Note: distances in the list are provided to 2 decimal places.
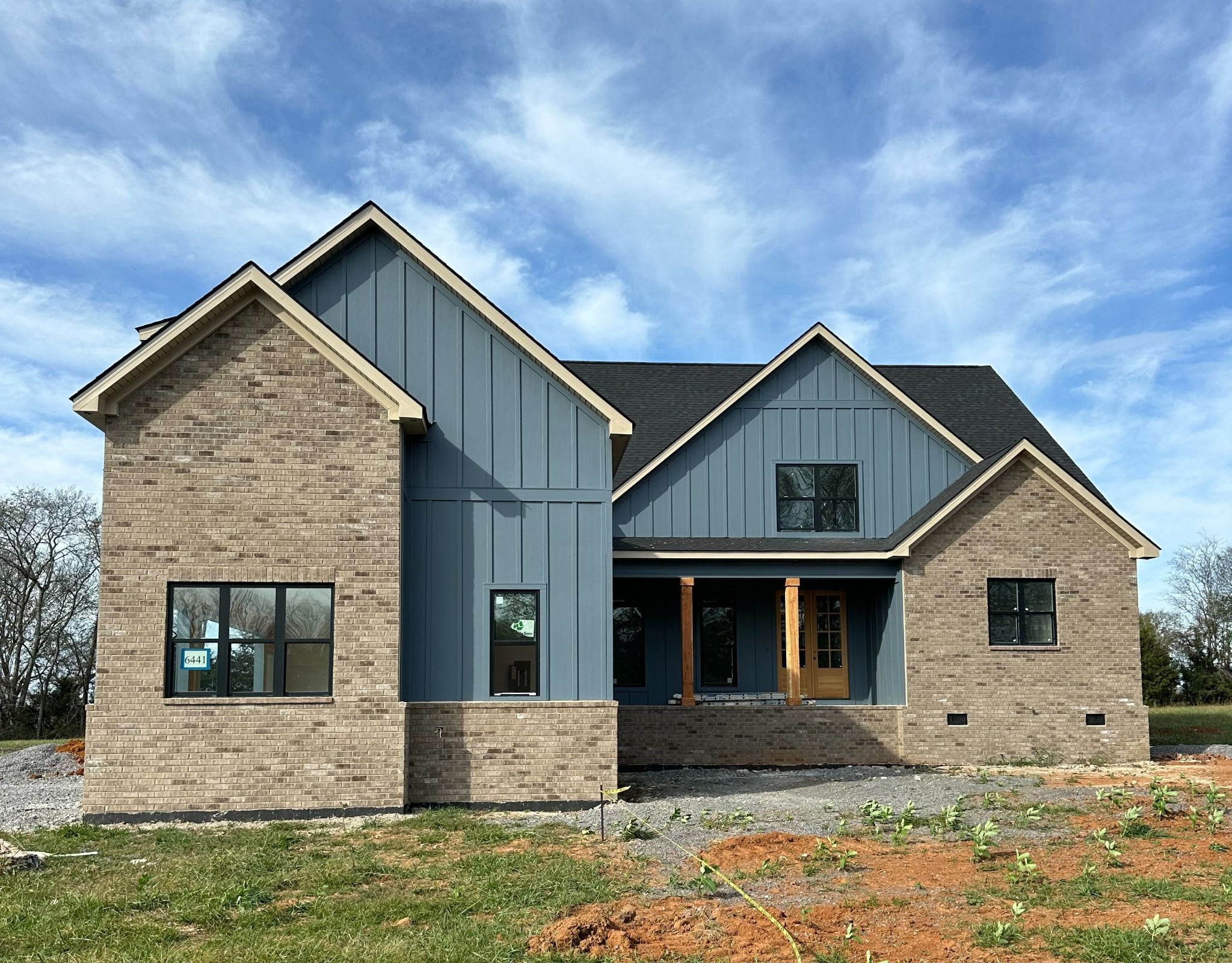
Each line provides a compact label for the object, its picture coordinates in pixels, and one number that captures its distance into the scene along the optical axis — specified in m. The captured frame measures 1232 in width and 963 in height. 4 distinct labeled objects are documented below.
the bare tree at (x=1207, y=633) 38.66
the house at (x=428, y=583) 14.23
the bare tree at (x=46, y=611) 36.84
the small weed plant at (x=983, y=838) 10.41
